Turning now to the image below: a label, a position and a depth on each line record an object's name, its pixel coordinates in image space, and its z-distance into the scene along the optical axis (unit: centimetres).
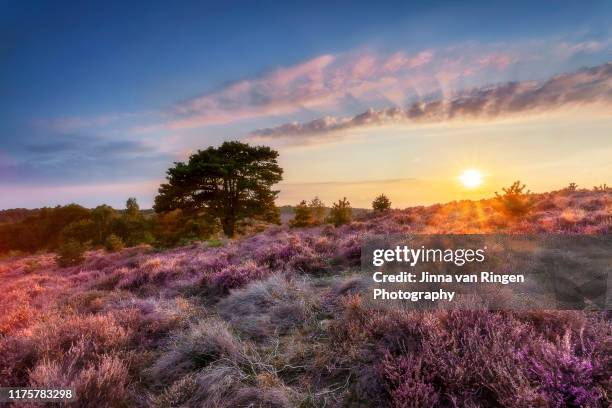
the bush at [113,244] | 2455
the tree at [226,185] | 2859
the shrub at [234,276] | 782
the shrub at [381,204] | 2647
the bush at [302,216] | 2495
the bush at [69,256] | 1769
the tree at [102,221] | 4281
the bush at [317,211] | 2667
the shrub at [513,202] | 1403
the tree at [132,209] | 4411
